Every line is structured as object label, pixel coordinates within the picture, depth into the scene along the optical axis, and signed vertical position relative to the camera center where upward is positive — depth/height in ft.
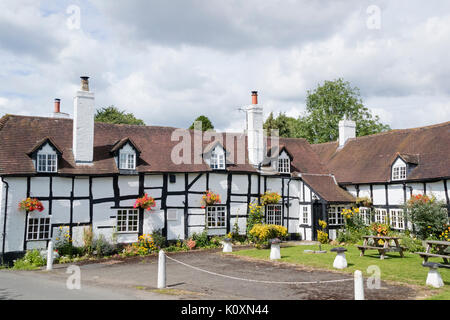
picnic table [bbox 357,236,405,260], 49.73 -4.98
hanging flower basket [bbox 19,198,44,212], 55.21 +0.82
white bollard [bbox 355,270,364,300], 26.86 -5.42
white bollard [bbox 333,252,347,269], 44.60 -5.97
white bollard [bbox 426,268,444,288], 34.35 -6.15
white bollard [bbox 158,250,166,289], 35.96 -5.84
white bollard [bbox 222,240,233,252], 62.44 -5.74
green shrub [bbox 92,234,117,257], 59.36 -5.61
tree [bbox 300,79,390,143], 137.39 +33.46
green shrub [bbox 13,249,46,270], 52.70 -6.87
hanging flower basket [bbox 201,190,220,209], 68.71 +1.90
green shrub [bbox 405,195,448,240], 59.88 -1.12
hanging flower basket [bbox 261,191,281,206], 73.56 +2.16
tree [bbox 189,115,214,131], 138.62 +31.04
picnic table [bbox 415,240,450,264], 40.93 -4.69
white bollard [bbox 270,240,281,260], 53.32 -5.62
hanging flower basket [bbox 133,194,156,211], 63.46 +1.17
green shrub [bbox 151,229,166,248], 64.34 -4.69
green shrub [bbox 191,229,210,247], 67.82 -4.92
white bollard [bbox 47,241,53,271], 50.06 -6.10
